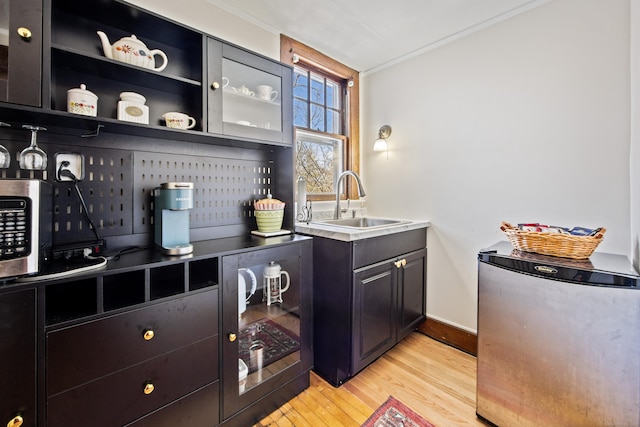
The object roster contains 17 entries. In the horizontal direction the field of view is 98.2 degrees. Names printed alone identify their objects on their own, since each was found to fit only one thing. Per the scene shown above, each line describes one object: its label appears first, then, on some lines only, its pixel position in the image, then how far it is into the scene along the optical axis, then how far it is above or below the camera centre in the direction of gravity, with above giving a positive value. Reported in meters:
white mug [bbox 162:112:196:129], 1.35 +0.46
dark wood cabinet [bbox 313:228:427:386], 1.63 -0.55
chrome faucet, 2.20 +0.17
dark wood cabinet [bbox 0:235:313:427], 0.86 -0.49
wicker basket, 1.29 -0.14
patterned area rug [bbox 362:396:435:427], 1.41 -1.06
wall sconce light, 2.55 +0.68
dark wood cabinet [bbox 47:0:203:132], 1.19 +0.67
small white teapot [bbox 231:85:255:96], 1.53 +0.69
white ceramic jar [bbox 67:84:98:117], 1.09 +0.45
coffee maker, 1.26 -0.01
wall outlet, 1.20 +0.22
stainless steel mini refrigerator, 1.09 -0.55
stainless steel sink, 2.33 -0.06
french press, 1.53 -0.39
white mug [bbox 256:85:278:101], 1.62 +0.73
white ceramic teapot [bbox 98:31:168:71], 1.19 +0.72
